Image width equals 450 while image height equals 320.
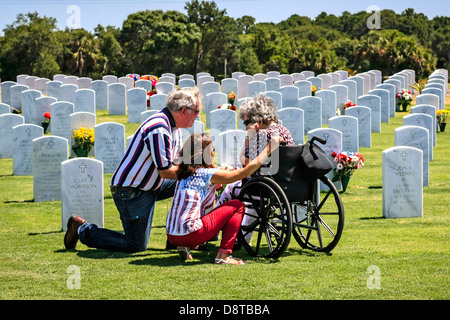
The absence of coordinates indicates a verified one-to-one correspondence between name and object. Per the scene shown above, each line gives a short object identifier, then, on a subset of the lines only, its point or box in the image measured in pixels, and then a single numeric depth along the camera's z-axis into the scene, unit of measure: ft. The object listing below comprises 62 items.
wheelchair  20.71
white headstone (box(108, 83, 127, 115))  73.05
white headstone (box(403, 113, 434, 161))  44.04
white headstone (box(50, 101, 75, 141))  53.83
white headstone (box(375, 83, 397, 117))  74.33
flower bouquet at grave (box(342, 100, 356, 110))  58.13
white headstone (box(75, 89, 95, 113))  64.69
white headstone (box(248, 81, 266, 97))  78.84
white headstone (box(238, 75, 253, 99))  86.38
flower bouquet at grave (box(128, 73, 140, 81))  89.46
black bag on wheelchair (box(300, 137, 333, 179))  20.98
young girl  20.80
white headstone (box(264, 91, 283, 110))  63.99
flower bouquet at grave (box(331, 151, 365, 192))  35.47
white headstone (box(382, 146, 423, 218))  28.22
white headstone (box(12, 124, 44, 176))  42.09
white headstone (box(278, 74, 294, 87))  89.25
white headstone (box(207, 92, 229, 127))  67.82
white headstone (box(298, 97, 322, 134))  59.26
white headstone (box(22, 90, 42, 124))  64.44
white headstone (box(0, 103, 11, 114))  58.54
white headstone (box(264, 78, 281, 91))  83.25
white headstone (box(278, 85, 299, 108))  69.21
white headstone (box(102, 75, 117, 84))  94.27
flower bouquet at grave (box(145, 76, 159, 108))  72.05
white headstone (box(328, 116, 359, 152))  45.27
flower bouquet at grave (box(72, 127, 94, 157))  45.16
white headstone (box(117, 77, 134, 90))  85.20
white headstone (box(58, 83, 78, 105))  72.69
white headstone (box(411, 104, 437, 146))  50.88
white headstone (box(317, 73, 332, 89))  90.00
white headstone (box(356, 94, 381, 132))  61.36
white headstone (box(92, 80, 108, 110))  78.84
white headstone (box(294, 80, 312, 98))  76.38
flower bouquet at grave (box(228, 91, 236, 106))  73.52
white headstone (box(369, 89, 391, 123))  68.44
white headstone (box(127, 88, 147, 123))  66.54
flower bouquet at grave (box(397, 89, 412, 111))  76.84
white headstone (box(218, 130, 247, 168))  36.81
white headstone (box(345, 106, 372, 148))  52.70
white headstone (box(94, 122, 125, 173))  41.57
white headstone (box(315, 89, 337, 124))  64.44
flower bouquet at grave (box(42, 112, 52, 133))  58.85
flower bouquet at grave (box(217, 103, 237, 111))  55.11
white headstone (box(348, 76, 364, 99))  84.53
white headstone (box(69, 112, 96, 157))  47.59
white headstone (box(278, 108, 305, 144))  50.67
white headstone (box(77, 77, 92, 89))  86.12
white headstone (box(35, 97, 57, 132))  61.56
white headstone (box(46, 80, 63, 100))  77.15
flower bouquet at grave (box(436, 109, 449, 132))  61.36
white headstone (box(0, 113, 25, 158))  49.93
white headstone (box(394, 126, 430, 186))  35.88
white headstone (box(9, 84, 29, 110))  76.18
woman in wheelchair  22.22
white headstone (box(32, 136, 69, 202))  33.19
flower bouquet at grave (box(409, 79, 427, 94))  83.93
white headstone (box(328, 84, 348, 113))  72.18
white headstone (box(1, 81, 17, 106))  81.82
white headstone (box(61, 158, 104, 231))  26.00
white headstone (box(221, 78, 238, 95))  82.69
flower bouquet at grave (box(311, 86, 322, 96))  79.71
